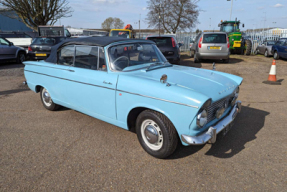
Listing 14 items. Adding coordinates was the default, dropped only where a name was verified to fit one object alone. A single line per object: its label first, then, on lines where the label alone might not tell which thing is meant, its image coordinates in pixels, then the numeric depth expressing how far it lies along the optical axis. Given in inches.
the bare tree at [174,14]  1008.9
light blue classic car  108.0
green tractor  637.3
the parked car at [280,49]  513.3
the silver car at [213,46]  450.8
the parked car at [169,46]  386.0
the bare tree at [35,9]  900.6
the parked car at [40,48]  455.5
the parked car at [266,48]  599.7
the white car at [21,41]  660.1
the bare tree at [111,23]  2604.3
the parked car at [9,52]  455.8
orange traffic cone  307.6
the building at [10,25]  1567.4
